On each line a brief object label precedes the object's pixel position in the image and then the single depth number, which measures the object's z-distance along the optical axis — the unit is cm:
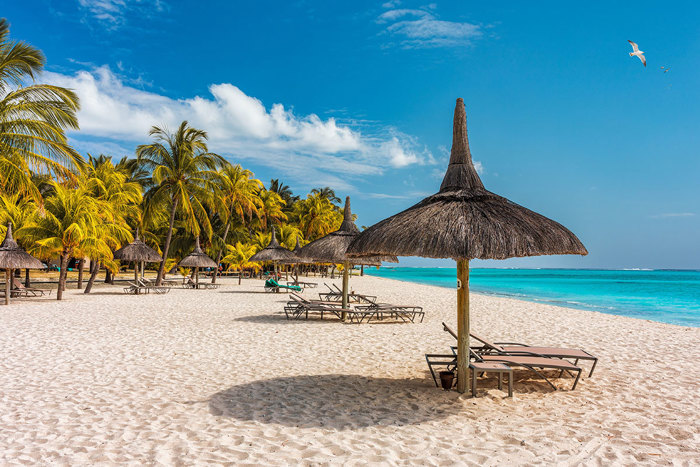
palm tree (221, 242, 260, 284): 2848
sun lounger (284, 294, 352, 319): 1062
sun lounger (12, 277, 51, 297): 1646
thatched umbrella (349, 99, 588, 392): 422
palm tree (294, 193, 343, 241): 4378
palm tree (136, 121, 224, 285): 2180
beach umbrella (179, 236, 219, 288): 2159
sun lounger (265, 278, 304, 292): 1972
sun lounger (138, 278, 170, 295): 1859
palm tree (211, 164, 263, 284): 2975
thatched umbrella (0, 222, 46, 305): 1297
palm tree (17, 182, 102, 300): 1484
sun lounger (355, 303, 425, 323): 1063
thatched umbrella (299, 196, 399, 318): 1093
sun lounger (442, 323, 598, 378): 531
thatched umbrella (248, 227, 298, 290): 2047
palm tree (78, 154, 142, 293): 1736
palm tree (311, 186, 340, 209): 5250
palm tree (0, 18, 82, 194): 1177
